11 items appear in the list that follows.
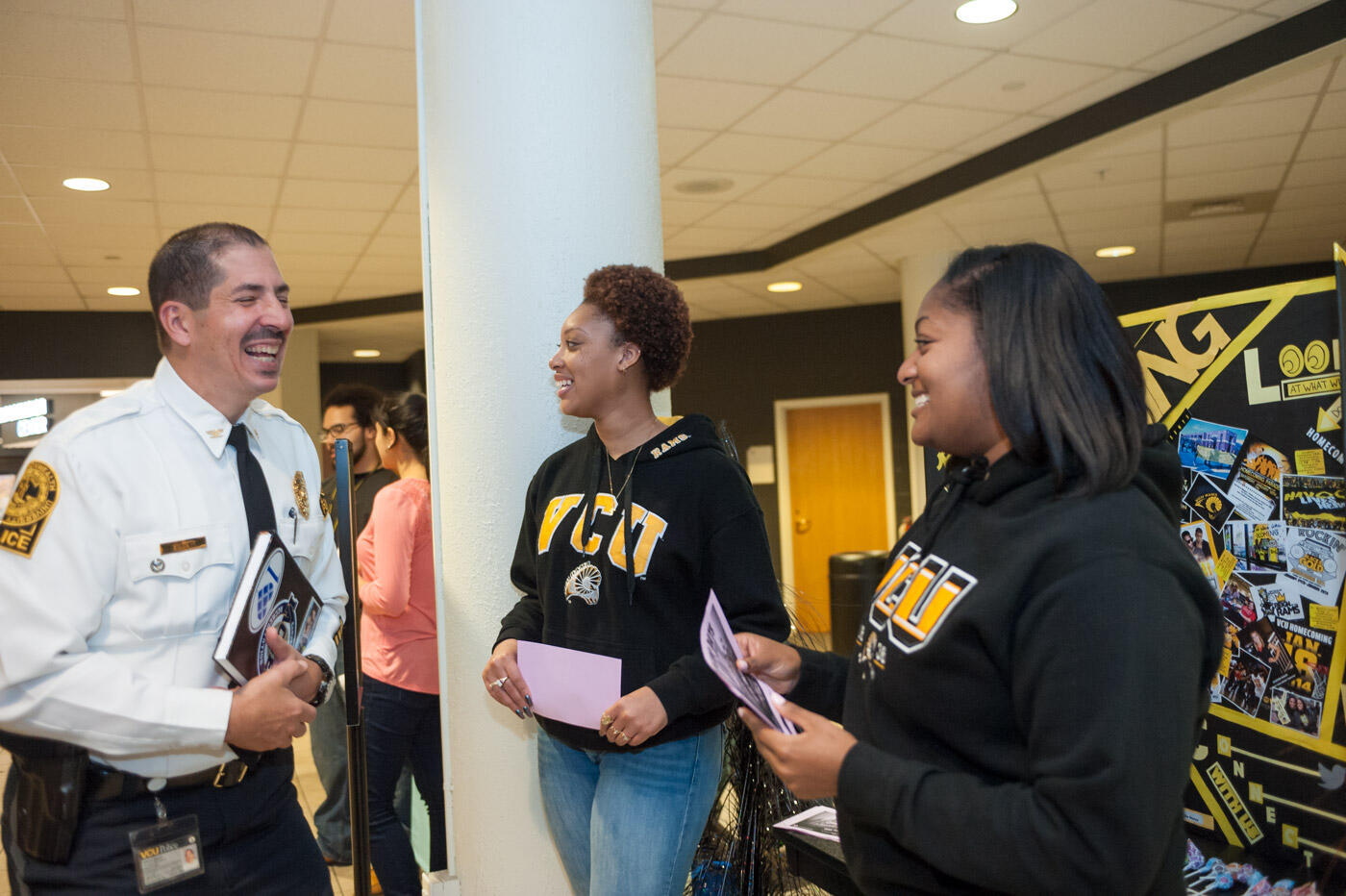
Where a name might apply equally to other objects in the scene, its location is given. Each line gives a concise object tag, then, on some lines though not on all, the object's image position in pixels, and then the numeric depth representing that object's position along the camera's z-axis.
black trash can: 7.37
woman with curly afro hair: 1.59
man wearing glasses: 3.24
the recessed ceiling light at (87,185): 5.08
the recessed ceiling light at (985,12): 3.59
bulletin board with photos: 1.72
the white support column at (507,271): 2.09
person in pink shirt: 2.81
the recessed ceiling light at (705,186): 5.68
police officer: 1.25
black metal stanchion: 2.15
